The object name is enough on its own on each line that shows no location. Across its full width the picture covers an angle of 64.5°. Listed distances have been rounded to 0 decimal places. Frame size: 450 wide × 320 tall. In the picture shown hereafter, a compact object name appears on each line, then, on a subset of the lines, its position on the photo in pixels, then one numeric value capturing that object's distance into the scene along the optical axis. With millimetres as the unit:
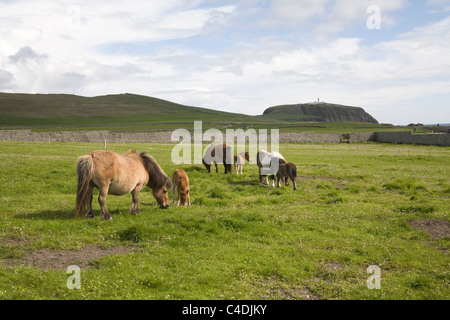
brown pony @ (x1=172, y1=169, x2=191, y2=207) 14961
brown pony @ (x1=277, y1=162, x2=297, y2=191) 19859
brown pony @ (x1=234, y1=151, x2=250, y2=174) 23984
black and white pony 21188
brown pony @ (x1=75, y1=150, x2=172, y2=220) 11539
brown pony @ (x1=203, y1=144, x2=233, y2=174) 23781
